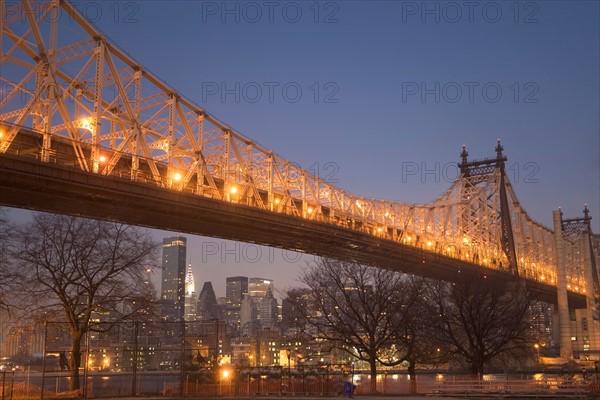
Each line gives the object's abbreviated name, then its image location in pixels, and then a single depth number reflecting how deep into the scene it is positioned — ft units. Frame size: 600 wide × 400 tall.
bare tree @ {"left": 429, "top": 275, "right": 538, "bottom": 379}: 162.61
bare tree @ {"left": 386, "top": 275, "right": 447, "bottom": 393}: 163.12
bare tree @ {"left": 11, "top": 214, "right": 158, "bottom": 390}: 134.21
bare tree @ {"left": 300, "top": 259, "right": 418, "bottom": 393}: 162.50
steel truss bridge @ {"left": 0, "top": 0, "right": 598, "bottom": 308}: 140.05
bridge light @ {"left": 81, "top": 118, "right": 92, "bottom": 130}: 153.17
